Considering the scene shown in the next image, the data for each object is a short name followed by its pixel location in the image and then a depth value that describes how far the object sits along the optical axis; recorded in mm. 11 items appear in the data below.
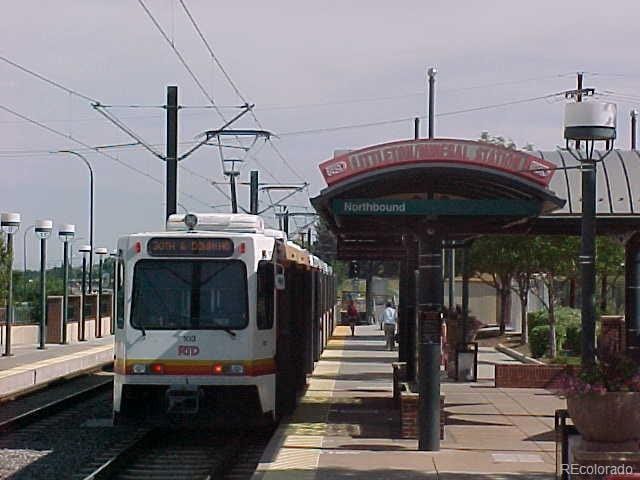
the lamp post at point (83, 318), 46281
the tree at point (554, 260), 31531
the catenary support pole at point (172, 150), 29312
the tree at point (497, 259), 35250
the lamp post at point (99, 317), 50406
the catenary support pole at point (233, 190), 34938
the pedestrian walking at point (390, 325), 41000
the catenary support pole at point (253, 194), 45656
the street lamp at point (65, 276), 42125
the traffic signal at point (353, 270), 52625
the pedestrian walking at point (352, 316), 55062
